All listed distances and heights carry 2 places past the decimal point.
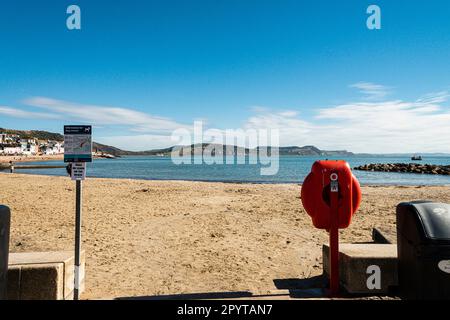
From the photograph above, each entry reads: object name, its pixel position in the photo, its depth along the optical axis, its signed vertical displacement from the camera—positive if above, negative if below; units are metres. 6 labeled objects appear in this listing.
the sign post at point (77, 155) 4.04 +0.06
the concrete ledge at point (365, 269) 4.05 -1.48
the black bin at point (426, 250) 3.08 -0.94
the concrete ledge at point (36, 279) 3.68 -1.46
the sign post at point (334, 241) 4.04 -1.11
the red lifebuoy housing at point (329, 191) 4.05 -0.43
